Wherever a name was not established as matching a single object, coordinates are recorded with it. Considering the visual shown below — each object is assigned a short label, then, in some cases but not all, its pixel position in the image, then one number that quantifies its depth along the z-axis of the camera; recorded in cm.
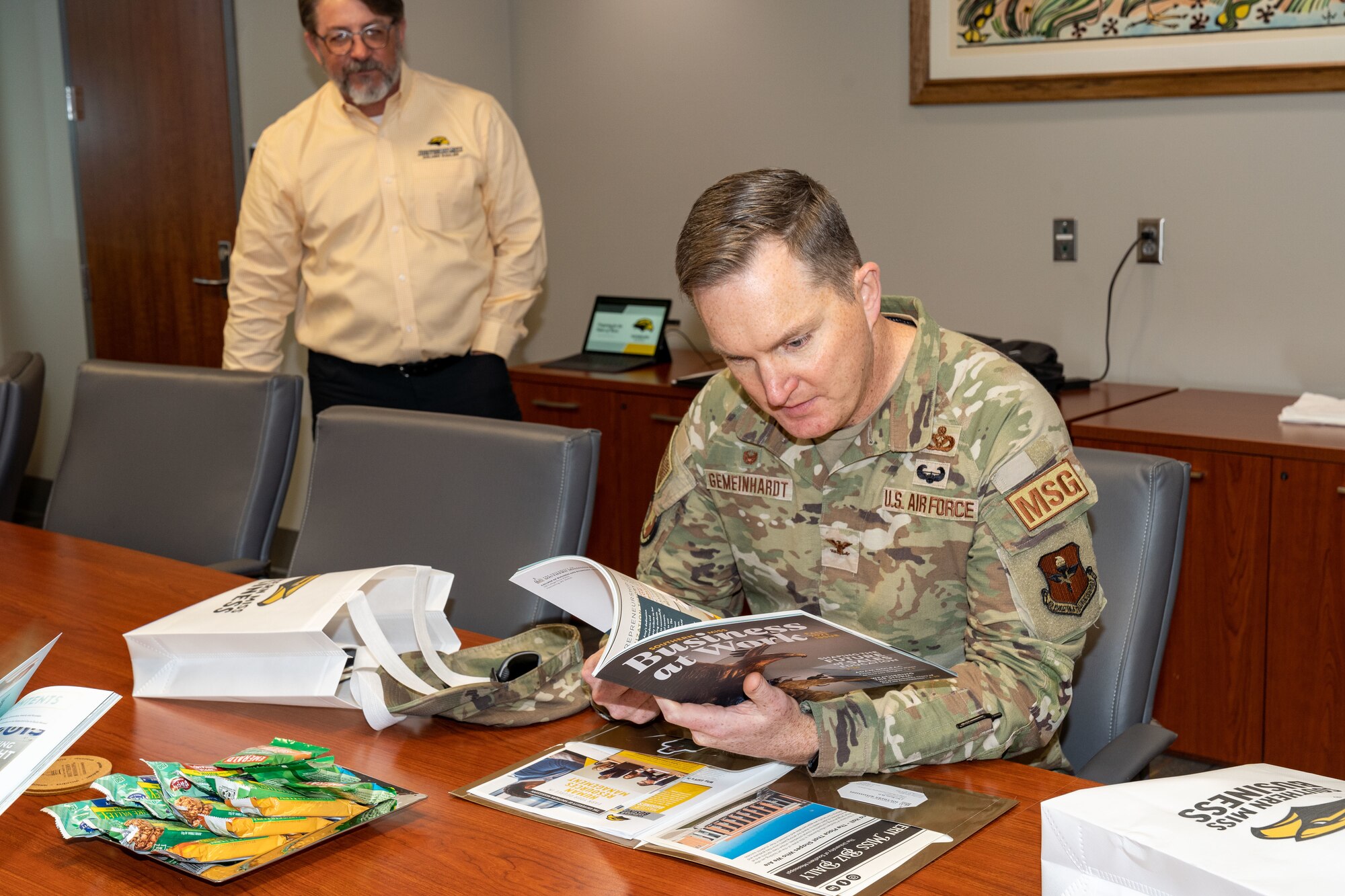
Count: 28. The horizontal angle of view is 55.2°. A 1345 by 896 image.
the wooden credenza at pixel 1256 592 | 262
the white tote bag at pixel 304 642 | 142
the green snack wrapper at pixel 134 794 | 112
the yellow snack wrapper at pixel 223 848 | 108
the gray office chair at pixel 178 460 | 235
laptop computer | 407
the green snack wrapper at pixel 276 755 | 117
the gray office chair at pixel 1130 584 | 152
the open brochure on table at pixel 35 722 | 108
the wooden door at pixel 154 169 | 436
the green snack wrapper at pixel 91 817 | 112
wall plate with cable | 336
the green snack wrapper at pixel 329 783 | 117
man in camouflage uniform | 128
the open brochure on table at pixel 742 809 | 107
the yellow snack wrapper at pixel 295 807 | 112
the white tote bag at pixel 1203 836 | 83
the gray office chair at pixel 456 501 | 185
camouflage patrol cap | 138
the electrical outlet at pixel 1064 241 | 352
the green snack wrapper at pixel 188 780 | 113
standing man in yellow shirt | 313
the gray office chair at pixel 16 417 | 263
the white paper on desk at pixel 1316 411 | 278
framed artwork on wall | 306
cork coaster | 128
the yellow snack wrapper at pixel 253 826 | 110
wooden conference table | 107
